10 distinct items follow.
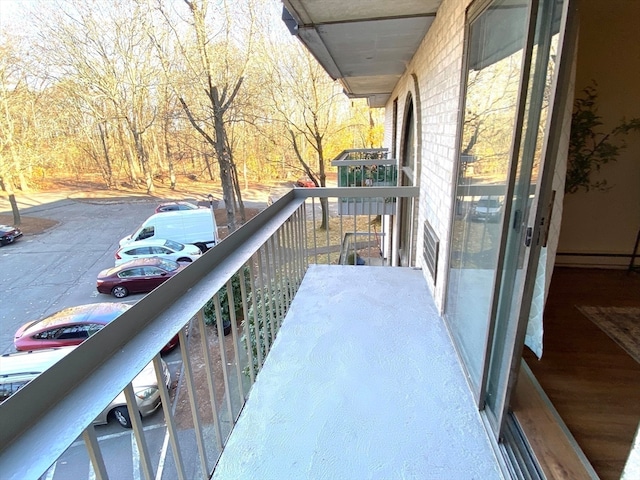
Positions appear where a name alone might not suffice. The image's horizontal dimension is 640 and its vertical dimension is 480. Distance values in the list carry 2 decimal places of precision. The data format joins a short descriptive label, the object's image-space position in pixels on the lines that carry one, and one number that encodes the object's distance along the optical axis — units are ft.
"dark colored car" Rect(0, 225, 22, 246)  34.42
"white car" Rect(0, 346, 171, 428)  10.22
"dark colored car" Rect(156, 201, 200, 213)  46.17
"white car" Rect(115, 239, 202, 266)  30.68
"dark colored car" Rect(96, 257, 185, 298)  23.93
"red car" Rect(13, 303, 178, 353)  15.98
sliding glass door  3.80
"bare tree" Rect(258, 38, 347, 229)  35.55
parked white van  36.45
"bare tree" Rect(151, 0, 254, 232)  28.84
